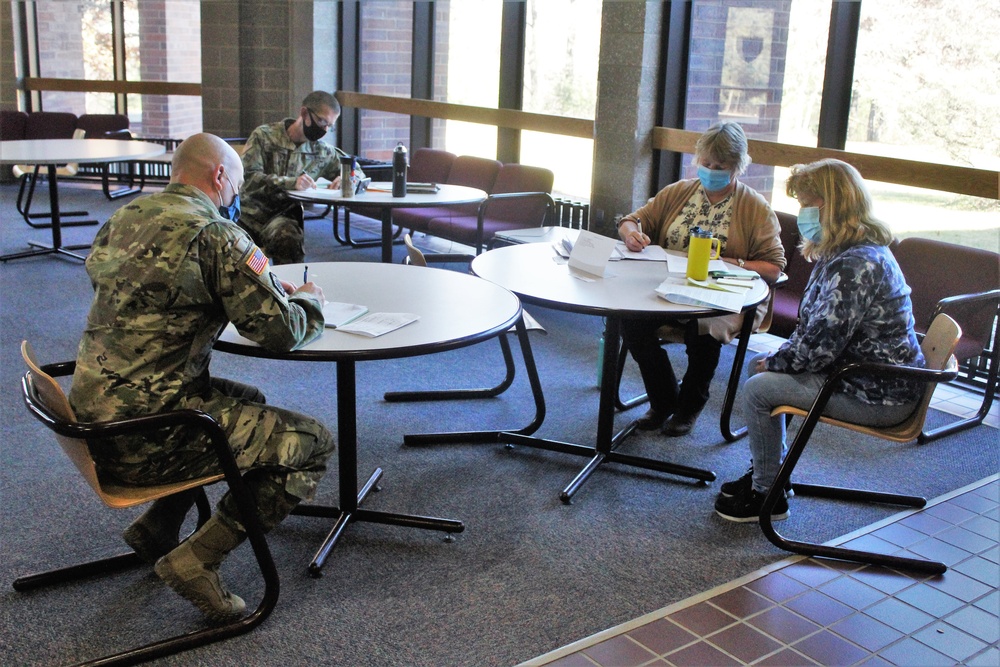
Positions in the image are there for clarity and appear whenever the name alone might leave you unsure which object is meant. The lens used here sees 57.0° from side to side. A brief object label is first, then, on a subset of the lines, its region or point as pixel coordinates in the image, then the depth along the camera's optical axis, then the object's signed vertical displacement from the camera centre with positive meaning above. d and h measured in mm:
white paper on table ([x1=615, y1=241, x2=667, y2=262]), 3480 -473
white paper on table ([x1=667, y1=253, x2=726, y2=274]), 3238 -471
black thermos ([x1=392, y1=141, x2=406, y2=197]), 5062 -298
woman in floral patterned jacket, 2625 -514
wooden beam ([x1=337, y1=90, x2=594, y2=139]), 5875 +39
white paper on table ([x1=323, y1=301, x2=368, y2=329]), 2406 -522
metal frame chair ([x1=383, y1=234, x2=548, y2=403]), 3773 -1121
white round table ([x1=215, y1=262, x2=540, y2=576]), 2242 -534
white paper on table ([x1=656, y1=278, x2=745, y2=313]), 2809 -510
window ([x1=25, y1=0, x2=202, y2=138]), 9703 +585
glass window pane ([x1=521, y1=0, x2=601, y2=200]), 6031 +302
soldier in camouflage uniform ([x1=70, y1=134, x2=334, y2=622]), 2053 -526
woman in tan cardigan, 3410 -428
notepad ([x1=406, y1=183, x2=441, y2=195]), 5273 -399
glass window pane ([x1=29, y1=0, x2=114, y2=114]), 9938 +659
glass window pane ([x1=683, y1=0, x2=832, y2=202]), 4691 +329
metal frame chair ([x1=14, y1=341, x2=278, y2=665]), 1941 -801
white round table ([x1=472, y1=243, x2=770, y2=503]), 2803 -526
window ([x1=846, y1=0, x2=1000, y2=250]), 4117 +170
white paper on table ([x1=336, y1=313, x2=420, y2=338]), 2342 -531
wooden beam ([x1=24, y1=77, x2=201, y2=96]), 9249 +179
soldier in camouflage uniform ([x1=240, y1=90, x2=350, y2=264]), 5016 -332
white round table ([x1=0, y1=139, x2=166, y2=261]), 5938 -333
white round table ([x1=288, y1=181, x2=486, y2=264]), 4855 -435
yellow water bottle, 3057 -403
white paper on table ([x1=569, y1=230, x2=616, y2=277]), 3205 -441
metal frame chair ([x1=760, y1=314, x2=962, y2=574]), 2512 -796
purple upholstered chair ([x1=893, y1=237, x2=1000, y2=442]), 3605 -593
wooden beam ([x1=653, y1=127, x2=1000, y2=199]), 3869 -135
